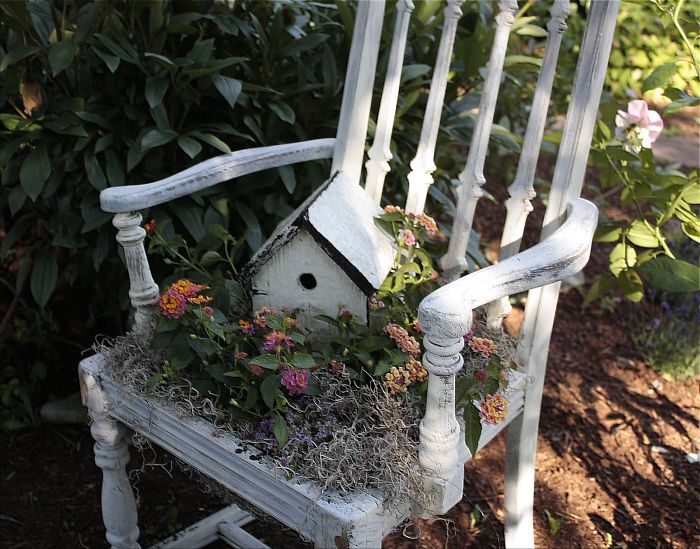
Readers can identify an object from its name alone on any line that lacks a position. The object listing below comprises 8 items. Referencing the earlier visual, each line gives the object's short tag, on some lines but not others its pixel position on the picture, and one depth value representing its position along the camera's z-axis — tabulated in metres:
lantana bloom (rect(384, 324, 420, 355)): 1.39
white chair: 1.22
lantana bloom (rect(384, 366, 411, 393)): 1.33
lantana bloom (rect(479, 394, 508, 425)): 1.33
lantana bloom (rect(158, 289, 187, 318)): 1.45
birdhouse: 1.49
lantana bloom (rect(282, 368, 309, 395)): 1.30
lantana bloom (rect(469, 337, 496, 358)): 1.44
